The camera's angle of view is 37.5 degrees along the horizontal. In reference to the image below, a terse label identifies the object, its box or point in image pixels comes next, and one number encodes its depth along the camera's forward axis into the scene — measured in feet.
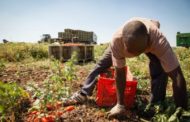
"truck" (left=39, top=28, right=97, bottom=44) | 61.42
